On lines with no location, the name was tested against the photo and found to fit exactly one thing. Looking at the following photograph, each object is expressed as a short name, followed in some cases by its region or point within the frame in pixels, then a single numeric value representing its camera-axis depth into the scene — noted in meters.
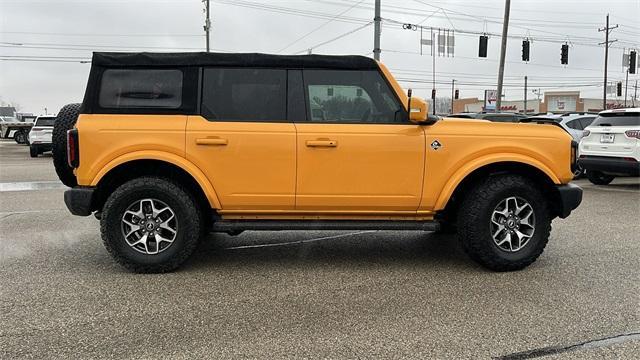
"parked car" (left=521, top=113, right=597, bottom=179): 13.00
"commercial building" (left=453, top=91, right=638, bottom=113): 86.99
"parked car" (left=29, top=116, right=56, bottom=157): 20.08
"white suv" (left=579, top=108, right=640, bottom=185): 9.95
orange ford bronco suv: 4.64
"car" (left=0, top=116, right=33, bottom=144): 29.99
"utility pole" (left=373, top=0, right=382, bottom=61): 18.53
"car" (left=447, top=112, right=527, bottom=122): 13.64
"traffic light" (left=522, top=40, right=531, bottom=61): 25.03
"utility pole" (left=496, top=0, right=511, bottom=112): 23.23
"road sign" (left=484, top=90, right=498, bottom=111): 46.95
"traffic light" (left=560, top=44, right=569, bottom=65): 26.52
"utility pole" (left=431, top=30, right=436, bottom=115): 25.27
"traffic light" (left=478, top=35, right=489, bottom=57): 23.27
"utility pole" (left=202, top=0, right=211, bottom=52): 38.71
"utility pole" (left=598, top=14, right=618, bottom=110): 44.10
